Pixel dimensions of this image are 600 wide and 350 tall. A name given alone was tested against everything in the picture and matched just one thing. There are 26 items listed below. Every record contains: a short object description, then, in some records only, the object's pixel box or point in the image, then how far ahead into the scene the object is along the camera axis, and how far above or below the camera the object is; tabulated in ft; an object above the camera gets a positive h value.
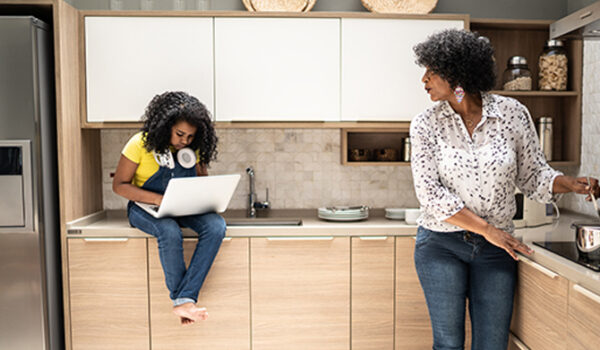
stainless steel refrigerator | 7.38 -0.68
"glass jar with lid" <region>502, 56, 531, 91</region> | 8.94 +1.27
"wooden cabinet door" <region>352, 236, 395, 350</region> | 8.05 -2.57
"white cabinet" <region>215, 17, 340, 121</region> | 8.45 +1.36
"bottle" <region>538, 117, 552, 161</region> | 9.11 +0.14
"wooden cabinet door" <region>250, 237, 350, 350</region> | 8.03 -2.56
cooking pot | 4.96 -1.05
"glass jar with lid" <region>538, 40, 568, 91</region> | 8.98 +1.44
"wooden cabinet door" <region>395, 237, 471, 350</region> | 8.07 -2.82
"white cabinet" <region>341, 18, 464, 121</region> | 8.50 +1.37
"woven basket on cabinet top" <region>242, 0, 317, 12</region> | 8.89 +2.59
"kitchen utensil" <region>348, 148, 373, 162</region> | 9.27 -0.24
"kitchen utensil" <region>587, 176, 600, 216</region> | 5.35 -0.60
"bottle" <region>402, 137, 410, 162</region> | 9.16 -0.13
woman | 5.41 -0.43
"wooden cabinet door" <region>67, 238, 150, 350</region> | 7.95 -2.53
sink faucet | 9.25 -1.20
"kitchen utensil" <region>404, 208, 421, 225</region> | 8.18 -1.27
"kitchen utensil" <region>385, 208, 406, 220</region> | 8.90 -1.35
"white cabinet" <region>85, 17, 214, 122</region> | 8.34 +1.44
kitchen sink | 8.36 -1.40
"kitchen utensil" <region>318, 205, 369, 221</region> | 8.52 -1.30
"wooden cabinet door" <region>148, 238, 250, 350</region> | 7.97 -2.75
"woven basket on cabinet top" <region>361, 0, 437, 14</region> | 9.00 +2.61
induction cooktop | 4.97 -1.29
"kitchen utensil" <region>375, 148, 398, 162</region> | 9.33 -0.25
